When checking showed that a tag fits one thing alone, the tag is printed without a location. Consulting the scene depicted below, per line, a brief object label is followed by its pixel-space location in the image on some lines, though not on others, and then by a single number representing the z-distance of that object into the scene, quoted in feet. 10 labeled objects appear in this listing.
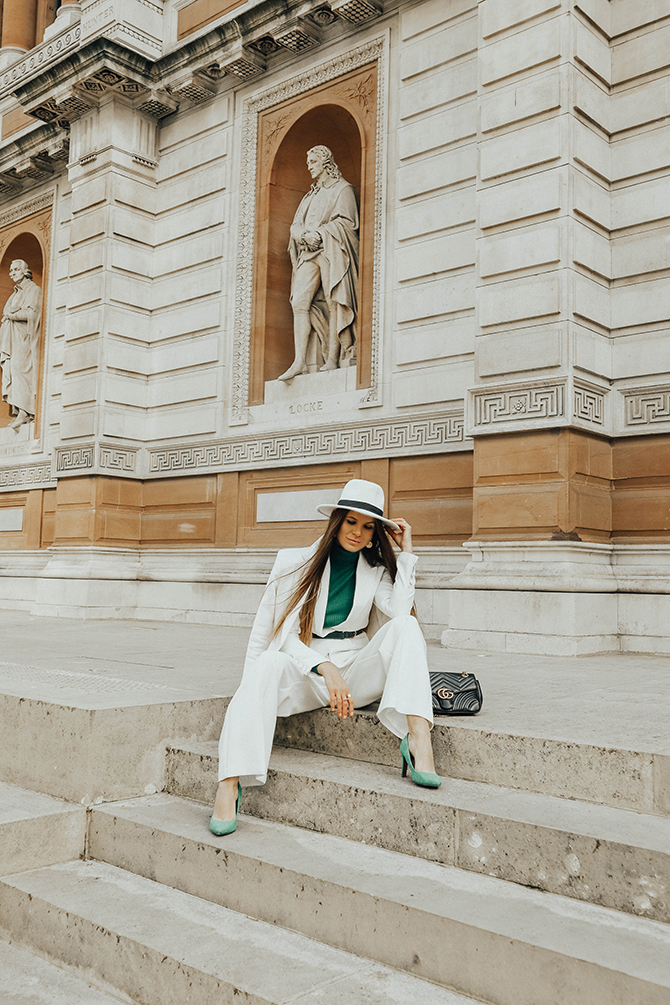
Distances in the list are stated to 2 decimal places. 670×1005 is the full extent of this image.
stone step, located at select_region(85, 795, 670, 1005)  8.67
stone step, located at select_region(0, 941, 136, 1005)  10.21
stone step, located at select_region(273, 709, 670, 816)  11.53
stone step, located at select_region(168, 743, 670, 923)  9.92
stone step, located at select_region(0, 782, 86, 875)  12.60
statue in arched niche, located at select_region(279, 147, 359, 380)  37.11
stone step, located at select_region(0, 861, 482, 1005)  9.30
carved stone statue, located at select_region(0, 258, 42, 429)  51.80
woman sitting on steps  12.62
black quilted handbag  14.06
